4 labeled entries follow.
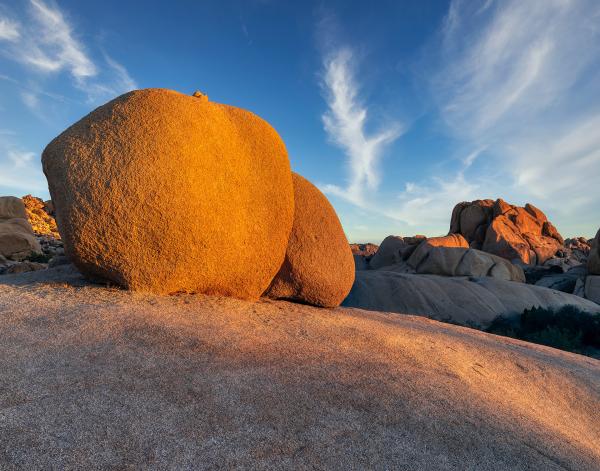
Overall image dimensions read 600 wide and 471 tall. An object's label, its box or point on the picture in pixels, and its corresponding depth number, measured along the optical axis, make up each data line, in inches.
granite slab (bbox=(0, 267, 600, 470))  74.0
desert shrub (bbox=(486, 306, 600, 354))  381.4
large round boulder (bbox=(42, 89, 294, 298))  153.3
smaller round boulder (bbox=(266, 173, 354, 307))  207.9
